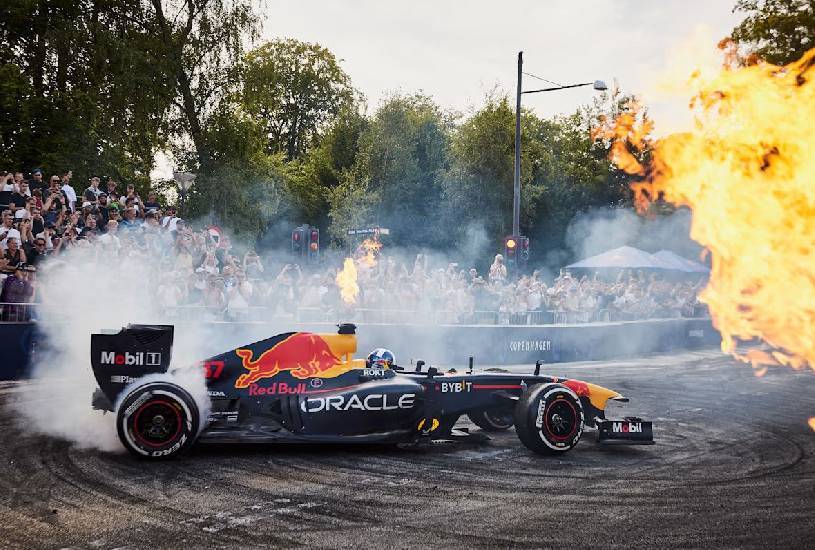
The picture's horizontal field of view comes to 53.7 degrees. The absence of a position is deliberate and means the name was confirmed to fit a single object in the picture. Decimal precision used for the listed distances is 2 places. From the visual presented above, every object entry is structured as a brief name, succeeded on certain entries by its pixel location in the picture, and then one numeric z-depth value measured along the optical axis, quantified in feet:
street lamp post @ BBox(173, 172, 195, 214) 84.23
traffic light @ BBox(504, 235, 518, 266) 82.28
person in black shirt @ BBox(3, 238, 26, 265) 48.93
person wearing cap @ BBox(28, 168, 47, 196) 58.23
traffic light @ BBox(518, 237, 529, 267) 82.79
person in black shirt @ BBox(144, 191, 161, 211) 67.00
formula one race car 27.71
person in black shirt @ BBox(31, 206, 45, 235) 52.65
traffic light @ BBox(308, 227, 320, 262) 77.87
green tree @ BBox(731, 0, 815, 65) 111.24
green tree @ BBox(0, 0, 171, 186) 85.51
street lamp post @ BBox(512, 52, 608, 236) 81.76
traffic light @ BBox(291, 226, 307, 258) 78.12
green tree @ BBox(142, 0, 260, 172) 97.35
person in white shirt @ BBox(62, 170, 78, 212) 61.31
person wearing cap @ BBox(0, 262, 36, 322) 47.50
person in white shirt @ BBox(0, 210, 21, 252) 50.40
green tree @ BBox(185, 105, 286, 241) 102.68
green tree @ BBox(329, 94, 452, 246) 162.40
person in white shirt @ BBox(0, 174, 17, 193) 56.08
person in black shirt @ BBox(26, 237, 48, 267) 50.44
